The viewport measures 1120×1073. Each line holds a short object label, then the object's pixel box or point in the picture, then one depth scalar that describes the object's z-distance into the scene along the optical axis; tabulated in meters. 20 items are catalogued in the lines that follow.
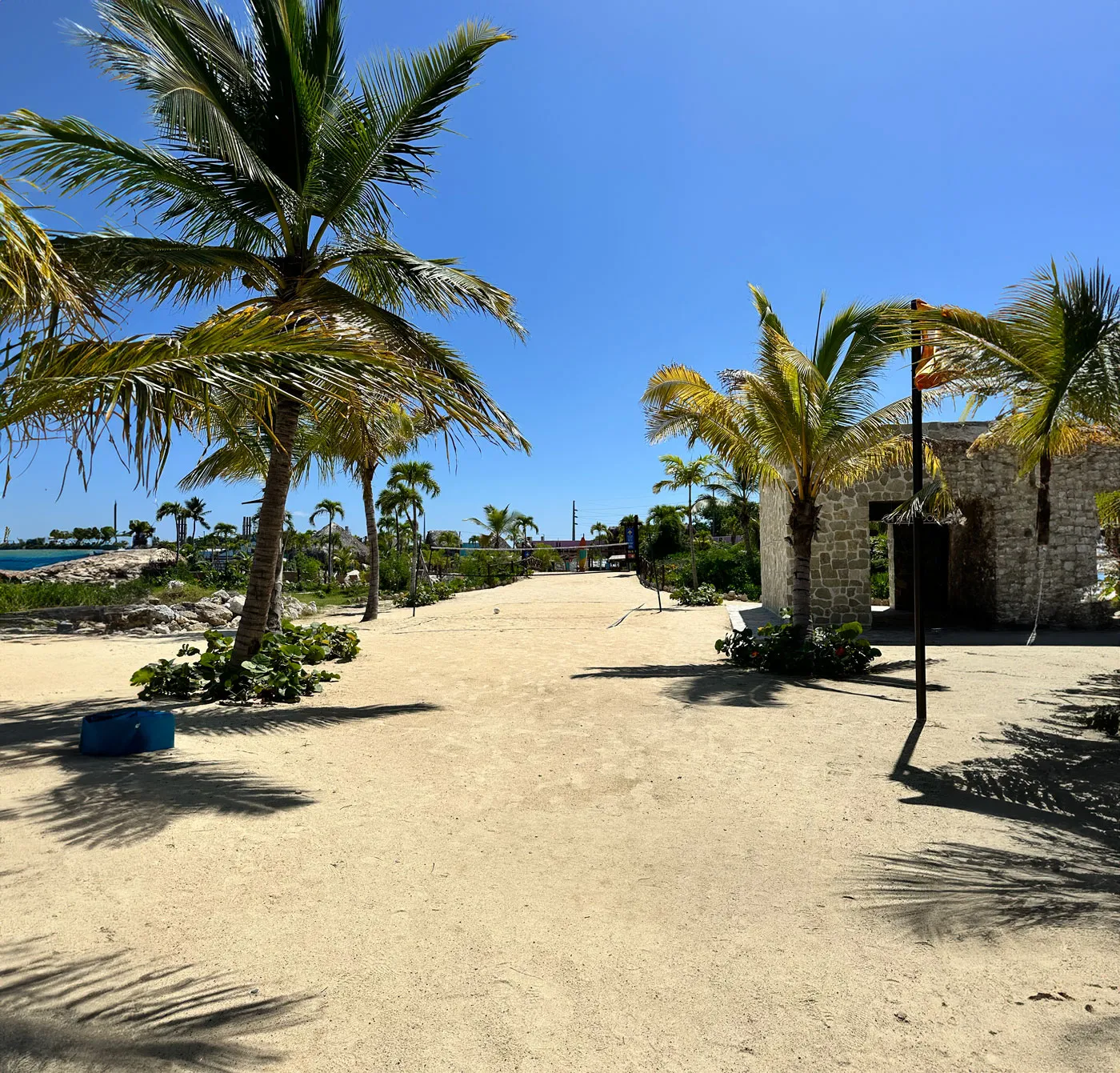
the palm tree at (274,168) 6.64
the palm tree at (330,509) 33.50
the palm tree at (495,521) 43.91
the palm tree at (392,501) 25.19
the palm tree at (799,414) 9.65
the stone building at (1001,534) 14.64
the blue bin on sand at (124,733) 5.39
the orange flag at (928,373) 6.15
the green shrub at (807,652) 9.69
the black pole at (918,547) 6.41
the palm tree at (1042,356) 5.17
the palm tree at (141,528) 64.48
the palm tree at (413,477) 24.16
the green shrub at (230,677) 7.70
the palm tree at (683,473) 25.19
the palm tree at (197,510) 61.06
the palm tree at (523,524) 54.37
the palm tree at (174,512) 52.72
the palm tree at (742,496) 27.53
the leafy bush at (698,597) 22.28
